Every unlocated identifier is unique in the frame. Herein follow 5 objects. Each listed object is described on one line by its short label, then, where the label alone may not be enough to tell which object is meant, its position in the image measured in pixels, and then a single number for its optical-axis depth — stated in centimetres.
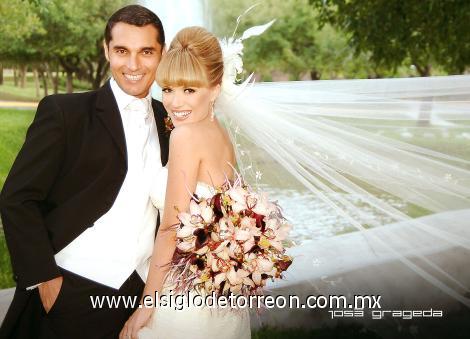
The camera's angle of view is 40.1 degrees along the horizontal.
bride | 263
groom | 269
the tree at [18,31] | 1908
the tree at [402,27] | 1263
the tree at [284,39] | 3073
